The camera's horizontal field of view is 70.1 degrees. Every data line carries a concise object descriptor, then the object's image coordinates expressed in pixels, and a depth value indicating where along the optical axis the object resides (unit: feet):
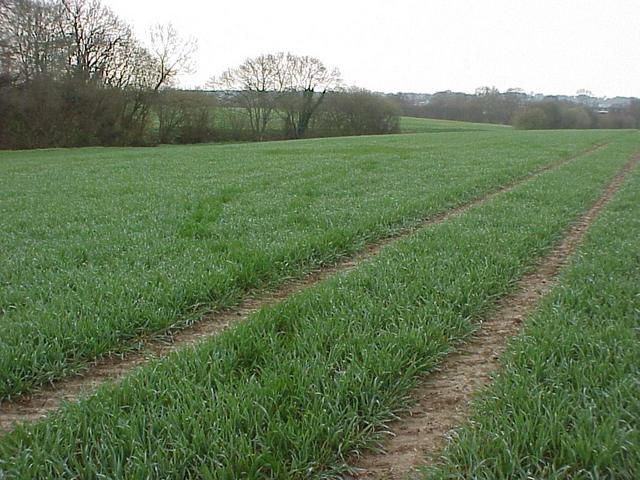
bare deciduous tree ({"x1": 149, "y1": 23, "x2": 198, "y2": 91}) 163.73
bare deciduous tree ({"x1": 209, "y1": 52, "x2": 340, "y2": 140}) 208.03
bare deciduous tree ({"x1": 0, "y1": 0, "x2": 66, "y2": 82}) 121.70
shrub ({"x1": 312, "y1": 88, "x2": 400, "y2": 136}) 221.46
